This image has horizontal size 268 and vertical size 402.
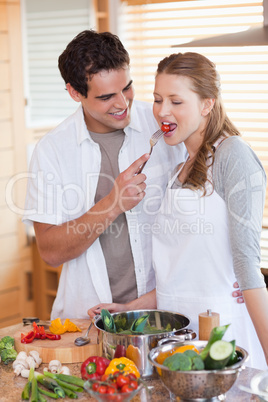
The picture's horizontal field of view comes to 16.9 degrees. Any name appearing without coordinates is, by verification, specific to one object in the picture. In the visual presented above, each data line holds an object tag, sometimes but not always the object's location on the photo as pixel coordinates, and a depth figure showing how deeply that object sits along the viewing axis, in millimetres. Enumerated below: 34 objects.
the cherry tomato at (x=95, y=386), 1729
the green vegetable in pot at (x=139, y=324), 1937
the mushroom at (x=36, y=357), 1999
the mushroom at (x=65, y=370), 1928
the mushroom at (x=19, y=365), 1957
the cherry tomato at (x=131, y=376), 1760
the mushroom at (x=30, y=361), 1972
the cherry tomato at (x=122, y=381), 1746
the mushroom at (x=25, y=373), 1942
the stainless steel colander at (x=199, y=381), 1734
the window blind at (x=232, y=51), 3139
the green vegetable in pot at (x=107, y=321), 1967
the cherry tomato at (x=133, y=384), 1739
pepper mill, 1906
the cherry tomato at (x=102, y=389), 1720
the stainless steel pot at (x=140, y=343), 1876
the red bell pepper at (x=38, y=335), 2086
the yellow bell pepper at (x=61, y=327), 2130
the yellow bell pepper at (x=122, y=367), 1816
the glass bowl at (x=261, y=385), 1741
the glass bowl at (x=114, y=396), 1718
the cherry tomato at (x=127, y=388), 1727
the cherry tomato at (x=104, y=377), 1766
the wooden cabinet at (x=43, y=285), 3857
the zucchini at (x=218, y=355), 1736
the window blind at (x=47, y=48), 3702
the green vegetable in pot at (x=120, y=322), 2039
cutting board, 2025
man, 2313
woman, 2022
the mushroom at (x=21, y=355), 1992
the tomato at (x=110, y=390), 1722
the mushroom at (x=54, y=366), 1950
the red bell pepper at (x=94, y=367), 1838
